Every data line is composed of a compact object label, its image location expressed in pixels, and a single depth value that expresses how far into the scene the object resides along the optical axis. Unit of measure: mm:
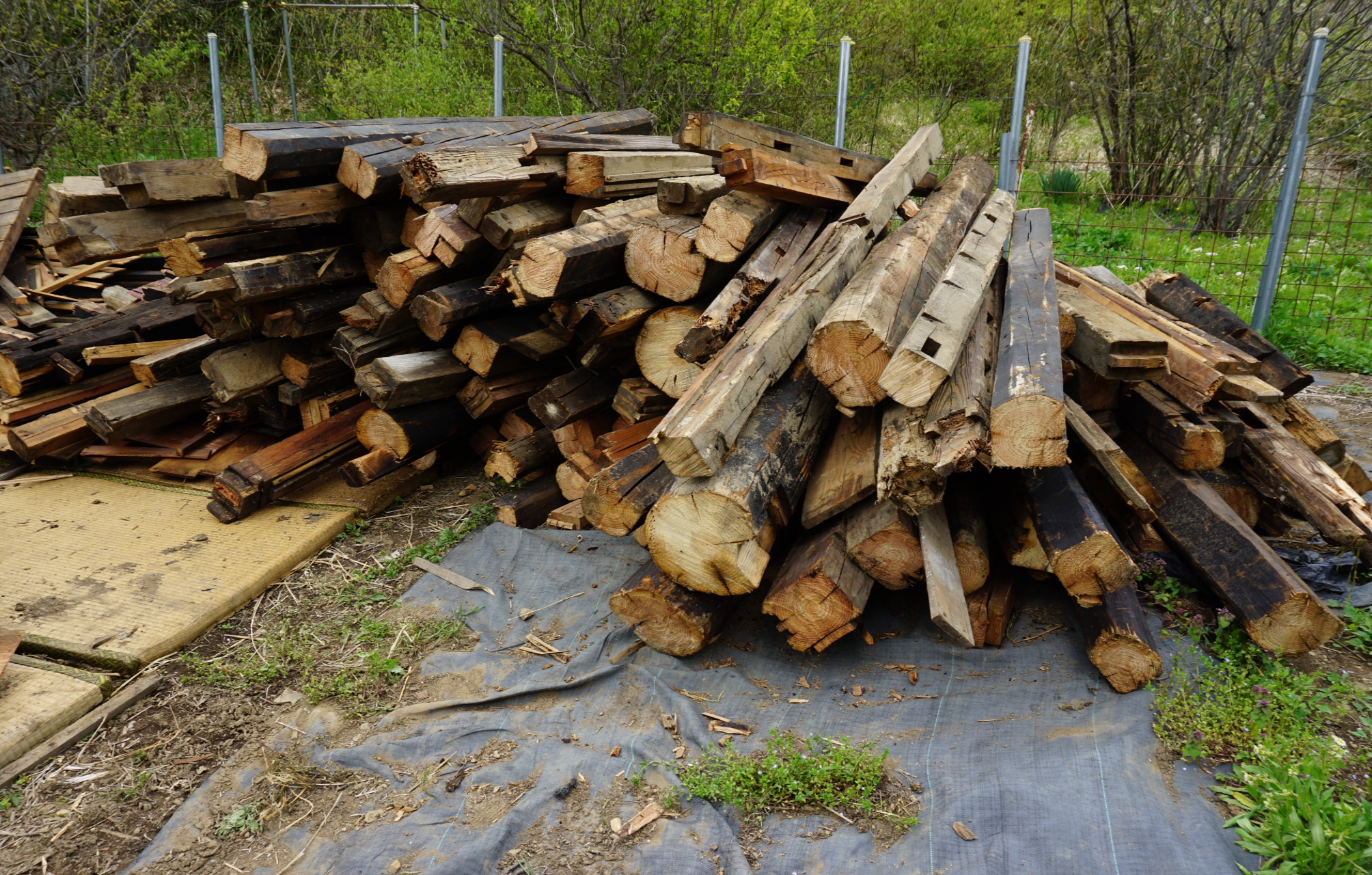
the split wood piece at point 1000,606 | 2977
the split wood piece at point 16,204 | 6418
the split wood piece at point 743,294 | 3293
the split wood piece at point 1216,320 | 4293
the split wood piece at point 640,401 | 3994
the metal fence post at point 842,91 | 7898
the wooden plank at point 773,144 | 3869
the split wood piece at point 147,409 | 4570
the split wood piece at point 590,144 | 4074
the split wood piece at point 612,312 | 3742
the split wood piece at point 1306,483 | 3279
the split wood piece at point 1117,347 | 3273
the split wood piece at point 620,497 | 3303
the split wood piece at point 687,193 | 3672
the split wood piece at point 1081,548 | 2635
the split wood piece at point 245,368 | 4539
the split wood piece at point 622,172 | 4074
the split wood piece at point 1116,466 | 2928
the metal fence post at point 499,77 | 8789
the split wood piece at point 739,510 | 2721
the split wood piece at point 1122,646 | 2656
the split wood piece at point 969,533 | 2947
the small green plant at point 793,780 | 2414
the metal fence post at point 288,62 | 12320
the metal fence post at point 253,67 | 12461
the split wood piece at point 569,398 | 4188
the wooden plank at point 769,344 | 2633
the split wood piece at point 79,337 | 4930
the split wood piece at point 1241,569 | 2754
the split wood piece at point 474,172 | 3660
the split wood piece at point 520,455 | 4461
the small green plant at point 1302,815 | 1972
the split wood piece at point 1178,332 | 3811
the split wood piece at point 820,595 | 2840
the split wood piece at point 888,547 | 2879
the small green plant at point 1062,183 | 9055
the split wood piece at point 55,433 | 4730
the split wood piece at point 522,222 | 3998
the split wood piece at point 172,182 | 4148
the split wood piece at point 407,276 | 4074
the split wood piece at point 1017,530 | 2975
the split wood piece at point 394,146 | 4055
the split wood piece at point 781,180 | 3439
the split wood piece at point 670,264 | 3701
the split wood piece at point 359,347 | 4227
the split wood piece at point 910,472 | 2566
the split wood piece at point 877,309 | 2748
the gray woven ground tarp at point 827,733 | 2186
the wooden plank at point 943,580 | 2453
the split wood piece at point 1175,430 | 3377
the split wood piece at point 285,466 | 4277
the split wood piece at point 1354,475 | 3986
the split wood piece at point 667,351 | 3832
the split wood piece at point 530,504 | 4184
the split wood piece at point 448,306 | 4051
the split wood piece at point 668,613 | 3008
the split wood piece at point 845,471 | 2941
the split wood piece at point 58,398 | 4922
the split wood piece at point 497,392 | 4371
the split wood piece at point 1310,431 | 3967
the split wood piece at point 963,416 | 2488
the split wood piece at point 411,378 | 4074
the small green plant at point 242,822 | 2482
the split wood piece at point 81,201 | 4879
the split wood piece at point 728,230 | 3555
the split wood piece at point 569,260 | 3633
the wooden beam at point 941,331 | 2525
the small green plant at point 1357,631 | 2998
